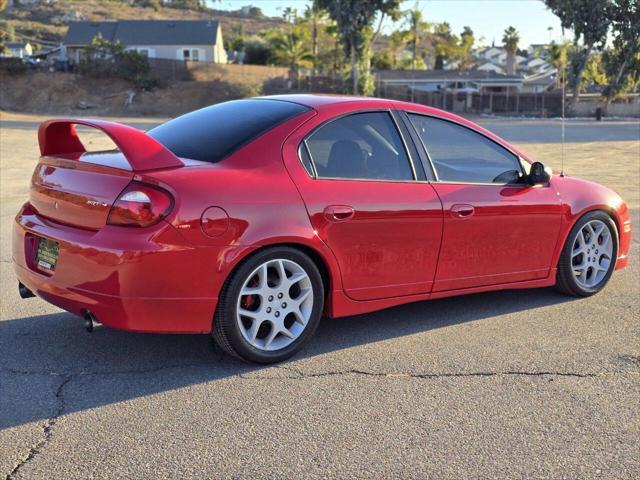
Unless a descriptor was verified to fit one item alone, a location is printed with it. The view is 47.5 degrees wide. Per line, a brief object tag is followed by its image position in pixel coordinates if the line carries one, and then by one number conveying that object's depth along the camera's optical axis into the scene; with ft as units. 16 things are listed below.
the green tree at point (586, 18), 171.12
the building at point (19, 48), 285.41
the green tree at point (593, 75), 216.31
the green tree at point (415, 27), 288.30
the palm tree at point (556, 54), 265.58
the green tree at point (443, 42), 313.12
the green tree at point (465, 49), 335.26
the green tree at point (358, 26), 187.11
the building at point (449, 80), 235.40
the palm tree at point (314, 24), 255.70
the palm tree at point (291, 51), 245.24
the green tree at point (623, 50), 170.09
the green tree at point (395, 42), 268.70
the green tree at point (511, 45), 319.27
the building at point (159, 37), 237.86
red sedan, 12.98
